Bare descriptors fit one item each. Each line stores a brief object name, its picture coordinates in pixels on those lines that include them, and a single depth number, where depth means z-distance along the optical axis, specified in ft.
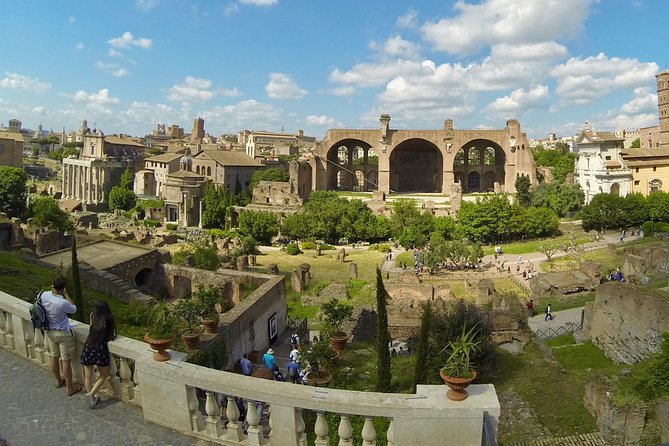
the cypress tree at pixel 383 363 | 34.53
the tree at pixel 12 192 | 179.22
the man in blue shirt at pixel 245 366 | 32.99
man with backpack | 19.40
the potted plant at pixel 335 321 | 43.36
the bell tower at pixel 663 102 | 238.89
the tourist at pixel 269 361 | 35.40
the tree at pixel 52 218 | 138.62
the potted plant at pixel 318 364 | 35.09
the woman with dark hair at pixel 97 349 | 18.66
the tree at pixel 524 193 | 177.78
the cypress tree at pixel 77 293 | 35.83
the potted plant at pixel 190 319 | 33.81
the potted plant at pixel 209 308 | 38.27
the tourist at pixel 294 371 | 36.10
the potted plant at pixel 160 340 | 17.67
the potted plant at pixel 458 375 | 14.73
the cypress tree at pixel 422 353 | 33.68
